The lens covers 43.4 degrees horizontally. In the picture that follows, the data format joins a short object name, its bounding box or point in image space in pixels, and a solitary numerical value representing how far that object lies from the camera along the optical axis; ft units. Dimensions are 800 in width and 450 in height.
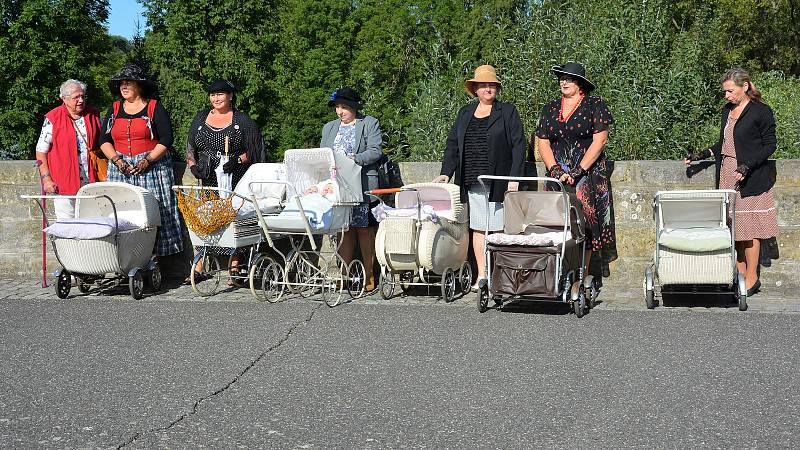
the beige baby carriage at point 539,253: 27.40
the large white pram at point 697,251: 27.71
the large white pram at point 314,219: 29.81
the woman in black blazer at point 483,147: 31.09
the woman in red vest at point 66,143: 33.71
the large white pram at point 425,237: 29.81
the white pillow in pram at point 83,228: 30.53
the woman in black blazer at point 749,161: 29.60
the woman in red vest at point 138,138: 33.14
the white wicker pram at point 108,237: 30.78
